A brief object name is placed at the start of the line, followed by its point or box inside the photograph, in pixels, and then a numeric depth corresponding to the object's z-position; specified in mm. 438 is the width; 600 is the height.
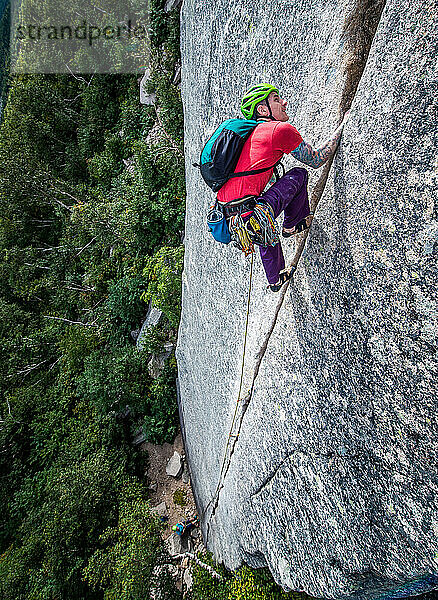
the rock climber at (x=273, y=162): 3014
